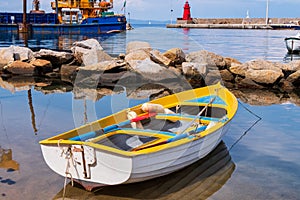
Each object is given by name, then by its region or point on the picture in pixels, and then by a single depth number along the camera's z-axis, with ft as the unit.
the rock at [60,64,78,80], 52.70
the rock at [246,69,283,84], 45.42
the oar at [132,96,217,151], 17.90
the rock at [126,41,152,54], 64.15
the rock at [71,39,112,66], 51.49
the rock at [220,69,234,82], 50.06
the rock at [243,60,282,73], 47.51
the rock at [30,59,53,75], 53.06
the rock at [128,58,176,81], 46.93
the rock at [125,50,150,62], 51.26
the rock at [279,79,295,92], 45.39
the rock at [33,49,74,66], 55.26
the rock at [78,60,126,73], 47.57
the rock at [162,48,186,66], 51.62
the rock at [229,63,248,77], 48.62
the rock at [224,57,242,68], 51.98
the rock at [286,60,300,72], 48.29
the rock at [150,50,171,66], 49.34
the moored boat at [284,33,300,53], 94.38
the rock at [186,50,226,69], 50.72
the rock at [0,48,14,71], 53.93
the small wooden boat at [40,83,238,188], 15.83
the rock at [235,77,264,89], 46.00
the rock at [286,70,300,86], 46.26
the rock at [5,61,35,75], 52.24
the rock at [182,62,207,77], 47.26
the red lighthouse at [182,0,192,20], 308.28
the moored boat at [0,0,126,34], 150.82
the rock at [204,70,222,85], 47.05
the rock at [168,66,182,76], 48.34
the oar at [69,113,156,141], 18.22
